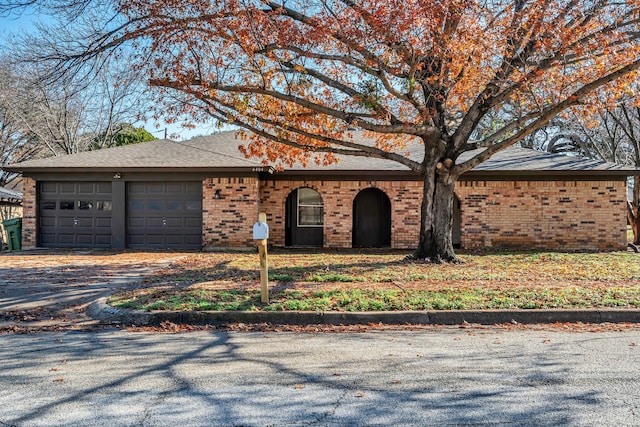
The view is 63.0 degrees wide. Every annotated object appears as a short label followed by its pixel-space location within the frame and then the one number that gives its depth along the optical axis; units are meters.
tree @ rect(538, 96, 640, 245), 23.38
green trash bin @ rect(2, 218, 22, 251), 18.00
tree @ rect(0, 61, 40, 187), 27.36
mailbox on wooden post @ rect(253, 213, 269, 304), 7.87
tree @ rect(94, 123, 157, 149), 34.25
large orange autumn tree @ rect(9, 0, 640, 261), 11.05
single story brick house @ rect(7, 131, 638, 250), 17.48
